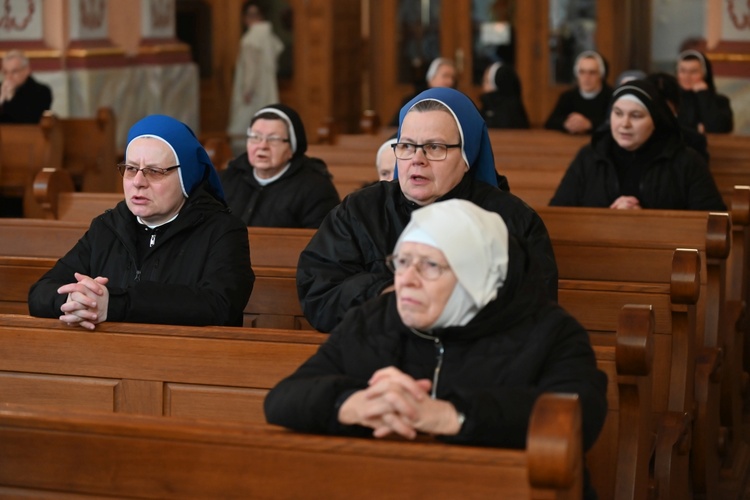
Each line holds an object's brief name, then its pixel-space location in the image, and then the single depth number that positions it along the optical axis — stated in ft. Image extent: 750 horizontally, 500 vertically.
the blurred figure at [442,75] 57.17
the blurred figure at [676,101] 37.12
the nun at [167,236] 21.45
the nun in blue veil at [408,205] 19.75
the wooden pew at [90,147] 53.52
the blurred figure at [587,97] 54.25
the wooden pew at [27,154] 49.04
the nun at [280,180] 31.98
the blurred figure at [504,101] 59.15
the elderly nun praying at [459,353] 13.69
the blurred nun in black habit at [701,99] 50.12
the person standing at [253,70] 79.22
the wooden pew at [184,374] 17.82
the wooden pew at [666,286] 22.01
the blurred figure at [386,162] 27.83
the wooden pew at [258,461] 11.56
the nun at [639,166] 32.07
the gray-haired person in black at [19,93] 54.16
